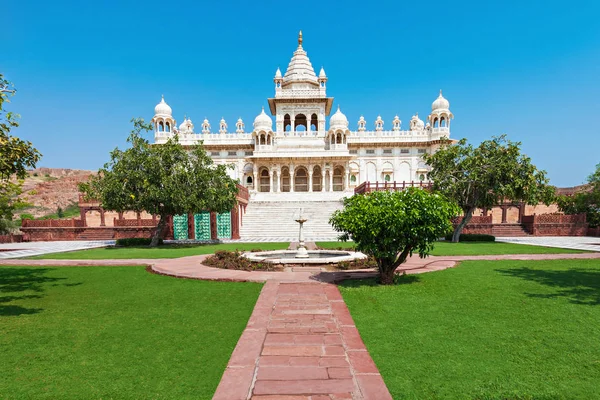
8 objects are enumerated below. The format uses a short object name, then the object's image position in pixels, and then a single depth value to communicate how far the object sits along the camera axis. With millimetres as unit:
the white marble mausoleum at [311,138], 40531
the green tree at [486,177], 17375
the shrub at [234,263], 8555
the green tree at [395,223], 6258
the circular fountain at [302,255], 9039
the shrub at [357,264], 8578
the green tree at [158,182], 15469
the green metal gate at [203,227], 21703
